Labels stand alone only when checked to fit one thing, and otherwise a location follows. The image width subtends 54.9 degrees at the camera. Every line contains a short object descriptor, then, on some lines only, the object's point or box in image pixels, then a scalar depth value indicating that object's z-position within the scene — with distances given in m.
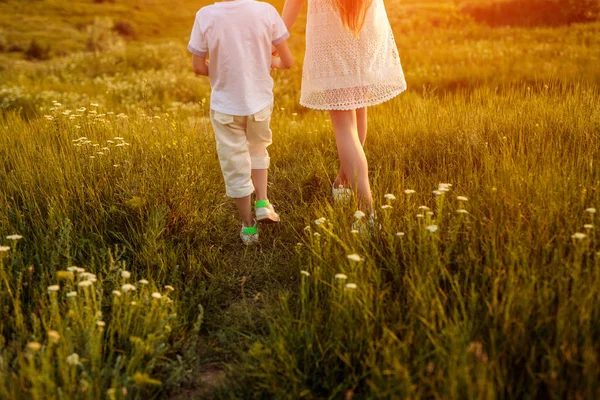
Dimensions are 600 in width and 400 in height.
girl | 3.89
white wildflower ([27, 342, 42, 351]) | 2.15
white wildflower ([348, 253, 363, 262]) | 2.56
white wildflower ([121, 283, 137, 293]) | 2.64
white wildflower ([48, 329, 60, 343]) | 2.20
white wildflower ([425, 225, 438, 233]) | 2.71
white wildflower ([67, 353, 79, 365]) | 2.30
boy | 3.74
